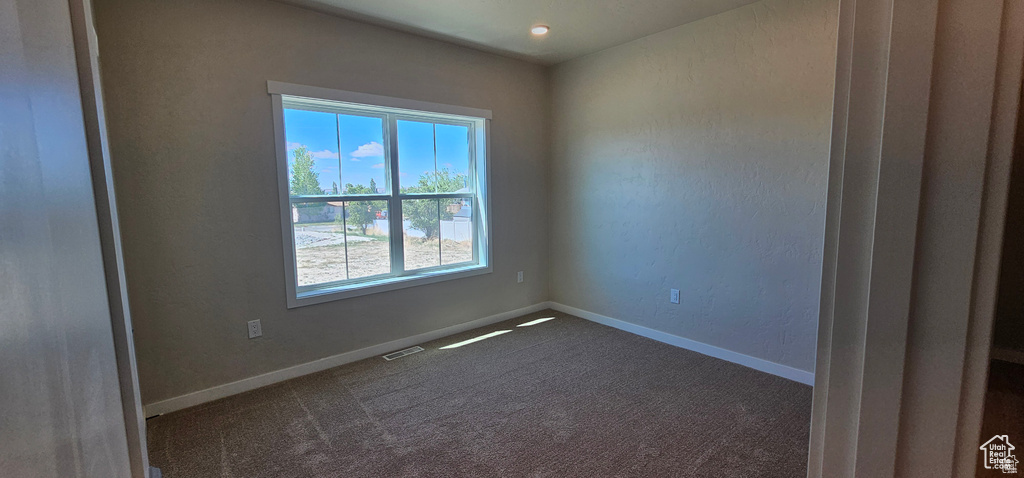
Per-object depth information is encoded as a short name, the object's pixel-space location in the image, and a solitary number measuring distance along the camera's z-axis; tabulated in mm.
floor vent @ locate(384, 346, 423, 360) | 3278
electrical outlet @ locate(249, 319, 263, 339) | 2779
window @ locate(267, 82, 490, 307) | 2963
